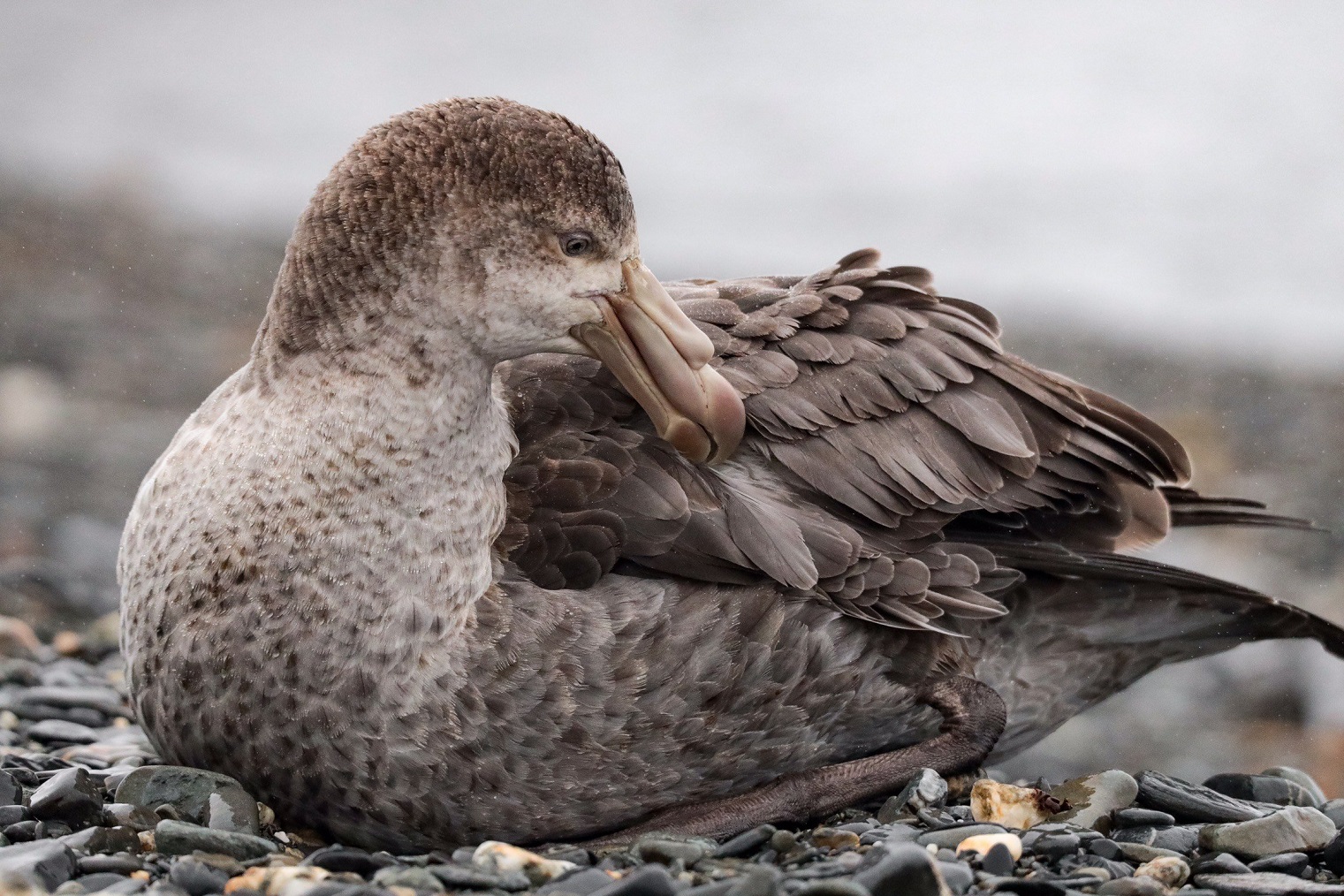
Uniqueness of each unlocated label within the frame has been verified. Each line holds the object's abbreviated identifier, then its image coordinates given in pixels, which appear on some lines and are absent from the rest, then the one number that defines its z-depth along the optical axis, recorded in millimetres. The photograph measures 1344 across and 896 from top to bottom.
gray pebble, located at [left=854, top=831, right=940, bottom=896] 6937
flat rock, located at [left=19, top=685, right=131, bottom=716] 11305
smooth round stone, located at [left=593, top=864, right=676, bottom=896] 6816
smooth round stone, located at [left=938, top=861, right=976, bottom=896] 7465
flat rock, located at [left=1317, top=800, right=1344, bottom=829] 9570
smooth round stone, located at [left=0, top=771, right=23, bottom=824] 8477
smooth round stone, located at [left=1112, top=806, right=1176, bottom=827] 8977
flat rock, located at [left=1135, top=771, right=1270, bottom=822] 9125
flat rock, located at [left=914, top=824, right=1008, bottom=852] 8289
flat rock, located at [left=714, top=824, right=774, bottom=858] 8164
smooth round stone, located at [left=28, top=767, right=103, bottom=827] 8297
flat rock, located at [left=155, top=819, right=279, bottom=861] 7852
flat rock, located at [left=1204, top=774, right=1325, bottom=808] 10078
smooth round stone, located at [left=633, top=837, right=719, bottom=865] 8047
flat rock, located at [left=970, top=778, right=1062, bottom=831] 9086
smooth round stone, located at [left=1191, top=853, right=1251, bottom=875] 8148
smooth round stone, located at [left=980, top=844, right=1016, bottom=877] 7828
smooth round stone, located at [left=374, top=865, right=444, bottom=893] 7301
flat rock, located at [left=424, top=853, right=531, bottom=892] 7398
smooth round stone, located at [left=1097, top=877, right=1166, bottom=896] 7516
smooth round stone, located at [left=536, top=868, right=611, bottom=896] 7327
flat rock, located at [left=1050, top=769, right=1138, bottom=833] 9102
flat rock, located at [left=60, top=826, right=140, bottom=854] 7867
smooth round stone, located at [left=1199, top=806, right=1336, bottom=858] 8516
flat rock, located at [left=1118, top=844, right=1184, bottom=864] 8297
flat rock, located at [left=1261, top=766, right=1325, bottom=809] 10469
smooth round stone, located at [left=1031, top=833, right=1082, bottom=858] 8203
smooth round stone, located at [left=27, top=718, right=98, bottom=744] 10703
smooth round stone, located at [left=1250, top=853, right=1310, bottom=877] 8242
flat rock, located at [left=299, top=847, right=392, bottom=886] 7734
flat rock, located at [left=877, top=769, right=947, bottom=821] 9305
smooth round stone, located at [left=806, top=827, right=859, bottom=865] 8398
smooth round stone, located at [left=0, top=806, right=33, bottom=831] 8187
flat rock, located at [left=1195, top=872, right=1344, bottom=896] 7586
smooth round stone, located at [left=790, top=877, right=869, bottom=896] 6703
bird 8187
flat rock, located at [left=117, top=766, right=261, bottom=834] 8281
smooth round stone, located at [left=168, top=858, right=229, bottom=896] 7348
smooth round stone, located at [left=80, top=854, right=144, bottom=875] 7523
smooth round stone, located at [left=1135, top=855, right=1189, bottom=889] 8008
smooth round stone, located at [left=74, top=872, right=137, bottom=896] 7350
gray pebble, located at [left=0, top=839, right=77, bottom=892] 7227
